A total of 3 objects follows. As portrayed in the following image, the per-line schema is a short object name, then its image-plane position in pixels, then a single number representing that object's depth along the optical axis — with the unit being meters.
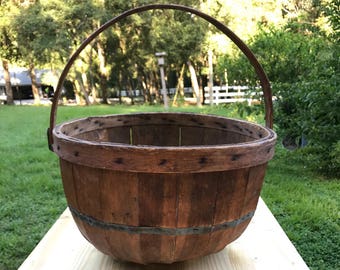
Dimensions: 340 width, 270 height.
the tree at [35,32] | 14.94
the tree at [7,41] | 15.79
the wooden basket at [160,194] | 1.13
